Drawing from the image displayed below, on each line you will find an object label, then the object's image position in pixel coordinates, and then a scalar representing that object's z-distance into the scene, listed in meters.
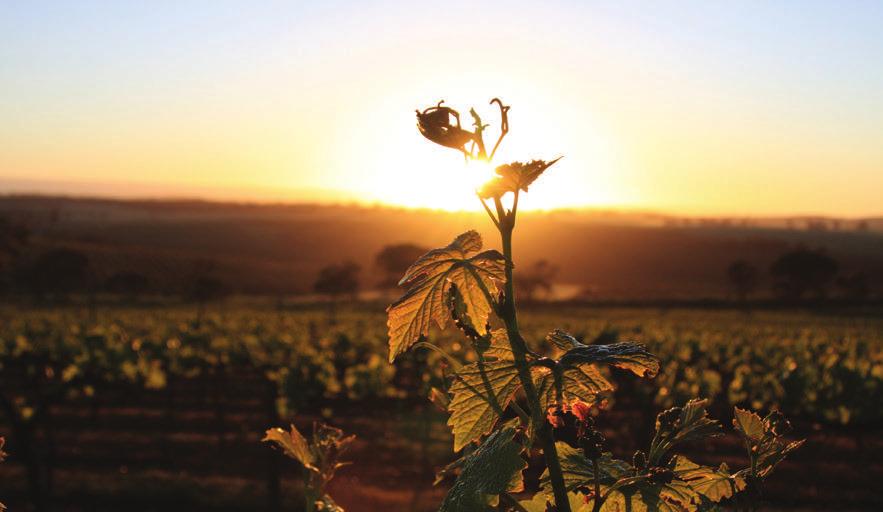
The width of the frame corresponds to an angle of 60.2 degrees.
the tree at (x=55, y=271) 50.12
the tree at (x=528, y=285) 69.62
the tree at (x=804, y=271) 68.25
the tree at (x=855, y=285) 67.94
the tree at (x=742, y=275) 69.69
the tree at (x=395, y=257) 76.75
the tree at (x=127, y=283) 52.72
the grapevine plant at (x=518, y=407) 0.84
